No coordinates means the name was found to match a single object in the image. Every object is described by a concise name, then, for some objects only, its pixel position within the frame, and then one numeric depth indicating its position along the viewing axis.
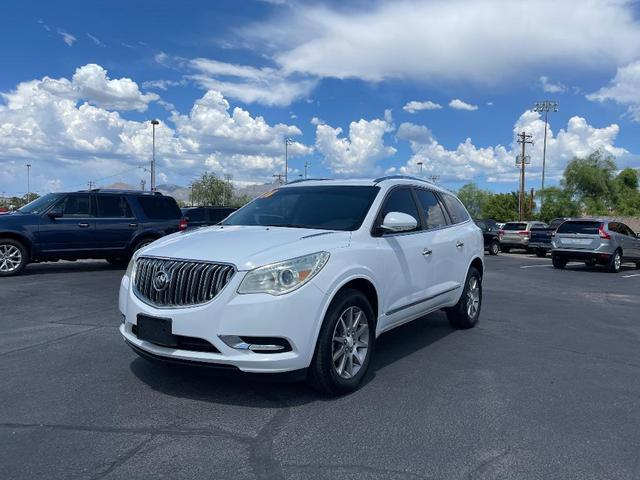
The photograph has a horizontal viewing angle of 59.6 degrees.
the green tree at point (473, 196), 126.62
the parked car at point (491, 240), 26.59
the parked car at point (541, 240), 25.84
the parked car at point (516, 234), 28.45
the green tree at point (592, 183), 66.38
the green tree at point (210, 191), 91.19
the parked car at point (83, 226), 11.67
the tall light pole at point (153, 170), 58.91
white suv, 3.91
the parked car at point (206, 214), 18.33
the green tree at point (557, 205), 65.81
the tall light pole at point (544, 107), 65.16
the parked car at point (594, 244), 17.06
